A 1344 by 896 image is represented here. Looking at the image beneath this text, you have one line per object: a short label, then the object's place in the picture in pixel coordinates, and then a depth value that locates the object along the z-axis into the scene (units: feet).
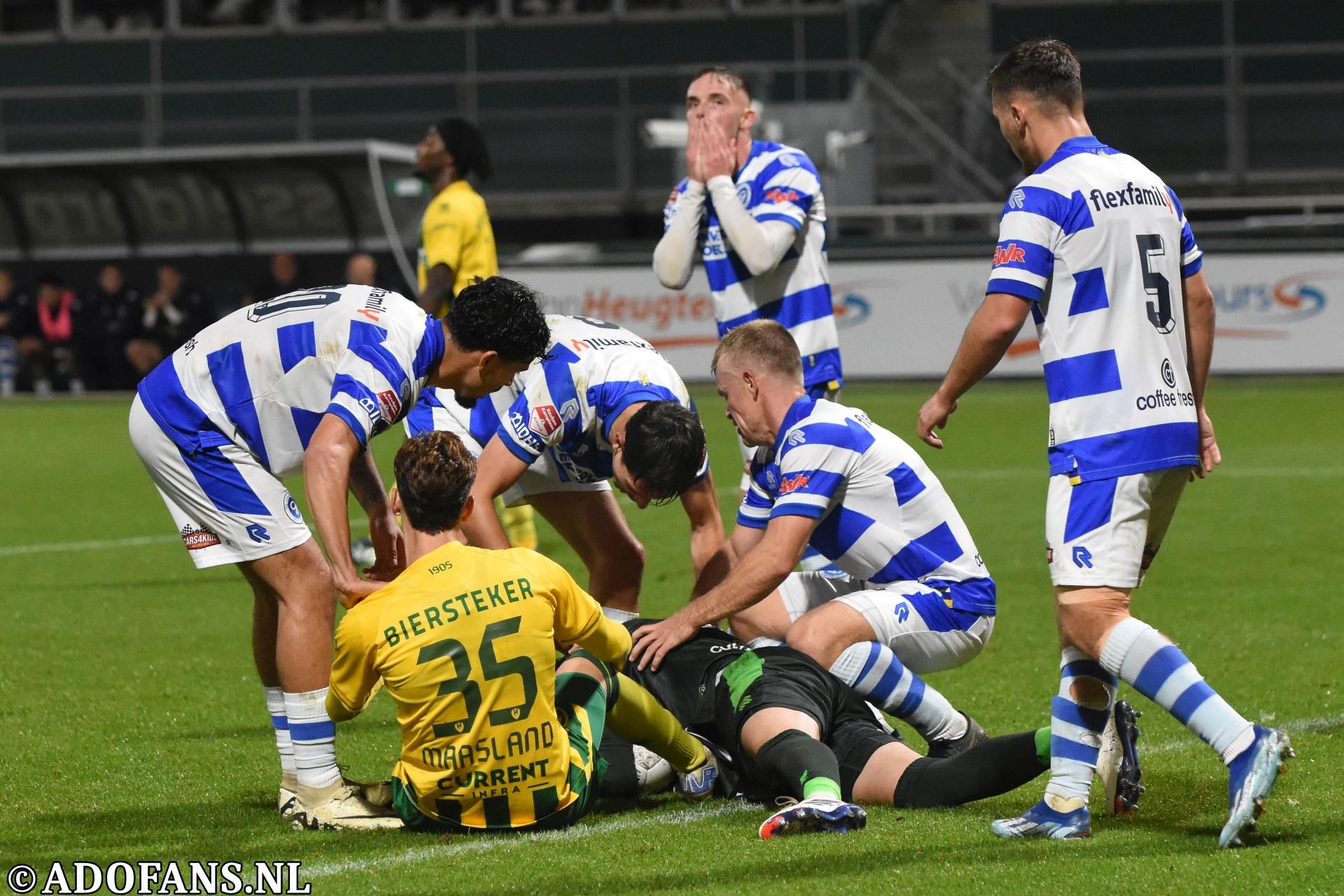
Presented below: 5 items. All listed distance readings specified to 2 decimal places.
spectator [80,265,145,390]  150.10
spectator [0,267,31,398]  152.05
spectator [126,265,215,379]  146.51
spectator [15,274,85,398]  151.43
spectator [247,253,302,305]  143.43
